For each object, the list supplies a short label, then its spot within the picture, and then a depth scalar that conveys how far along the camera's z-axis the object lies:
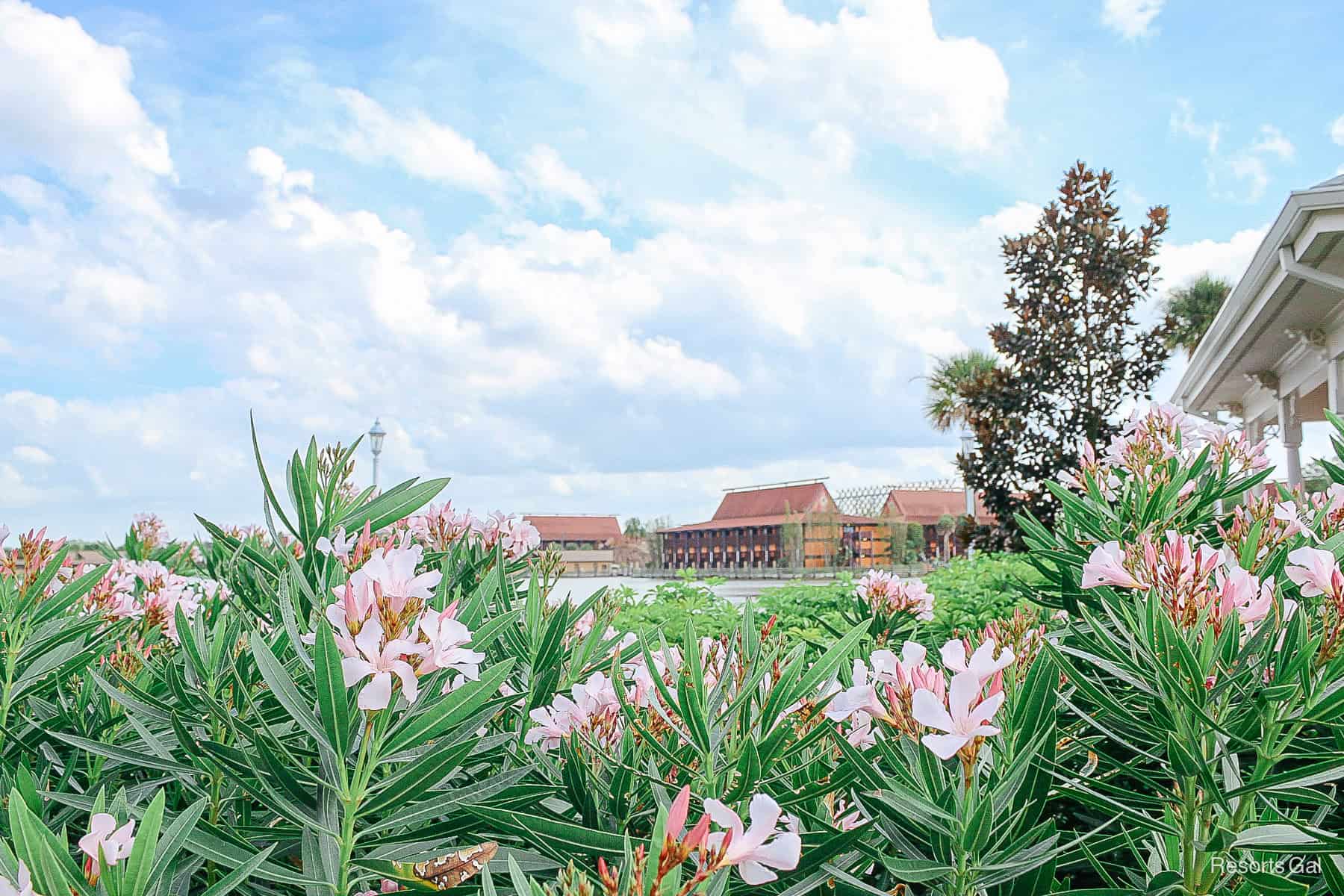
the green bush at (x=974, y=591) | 3.62
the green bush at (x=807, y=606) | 4.18
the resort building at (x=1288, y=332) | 5.30
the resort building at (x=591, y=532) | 32.57
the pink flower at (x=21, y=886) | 0.54
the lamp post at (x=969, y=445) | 13.65
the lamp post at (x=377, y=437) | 12.88
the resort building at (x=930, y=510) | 41.19
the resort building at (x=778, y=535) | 40.66
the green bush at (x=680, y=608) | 4.43
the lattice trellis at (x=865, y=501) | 44.12
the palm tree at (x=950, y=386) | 24.70
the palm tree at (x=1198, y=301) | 28.22
